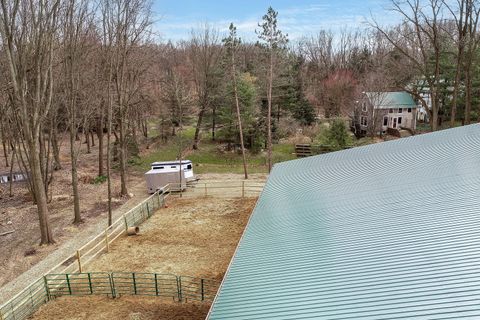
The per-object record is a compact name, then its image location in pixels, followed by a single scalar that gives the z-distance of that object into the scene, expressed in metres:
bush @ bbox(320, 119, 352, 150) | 31.45
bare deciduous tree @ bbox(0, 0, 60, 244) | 14.08
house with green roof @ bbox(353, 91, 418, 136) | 39.59
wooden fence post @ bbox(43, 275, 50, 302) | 11.95
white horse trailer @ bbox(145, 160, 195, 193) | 24.75
